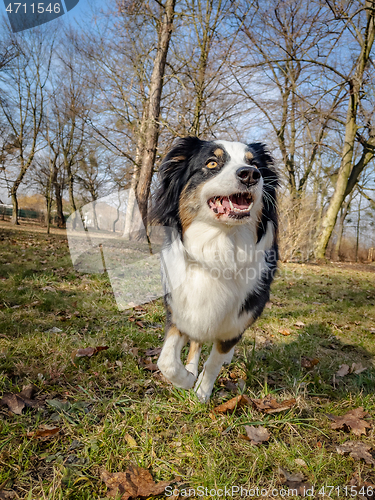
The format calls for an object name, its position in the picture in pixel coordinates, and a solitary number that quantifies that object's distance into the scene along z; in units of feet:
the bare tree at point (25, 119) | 44.24
